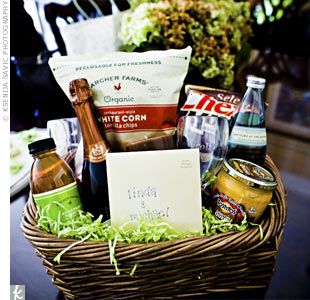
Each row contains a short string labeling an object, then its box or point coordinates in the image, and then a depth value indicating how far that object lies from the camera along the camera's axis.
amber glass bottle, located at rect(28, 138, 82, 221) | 0.55
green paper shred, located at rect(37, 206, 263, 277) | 0.52
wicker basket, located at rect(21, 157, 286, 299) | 0.50
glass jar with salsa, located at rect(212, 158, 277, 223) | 0.53
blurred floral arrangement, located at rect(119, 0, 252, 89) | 0.85
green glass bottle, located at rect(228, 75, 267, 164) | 0.65
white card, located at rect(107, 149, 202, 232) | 0.55
